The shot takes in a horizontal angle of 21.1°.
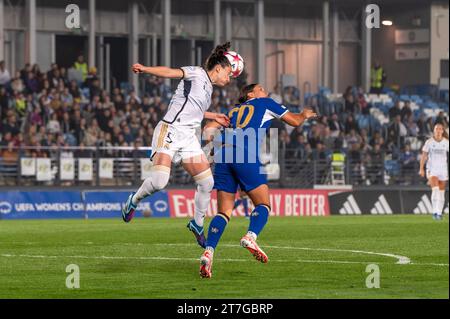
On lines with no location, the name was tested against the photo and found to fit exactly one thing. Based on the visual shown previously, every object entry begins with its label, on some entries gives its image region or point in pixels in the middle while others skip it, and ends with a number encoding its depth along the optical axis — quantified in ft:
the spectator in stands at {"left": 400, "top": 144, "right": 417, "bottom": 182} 128.57
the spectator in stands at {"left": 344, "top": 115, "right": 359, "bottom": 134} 135.44
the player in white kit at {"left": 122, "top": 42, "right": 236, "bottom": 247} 46.47
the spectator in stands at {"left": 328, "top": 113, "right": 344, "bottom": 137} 132.57
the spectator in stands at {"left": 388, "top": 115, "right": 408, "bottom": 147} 136.05
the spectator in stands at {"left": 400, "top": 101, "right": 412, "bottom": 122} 140.87
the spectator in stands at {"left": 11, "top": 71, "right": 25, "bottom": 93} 113.19
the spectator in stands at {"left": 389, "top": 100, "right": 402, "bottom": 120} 141.40
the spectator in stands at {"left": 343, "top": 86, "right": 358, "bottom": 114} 140.00
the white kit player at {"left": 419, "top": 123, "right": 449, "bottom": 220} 96.78
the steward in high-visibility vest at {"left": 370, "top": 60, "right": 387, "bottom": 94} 154.40
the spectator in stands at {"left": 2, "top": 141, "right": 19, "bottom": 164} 106.22
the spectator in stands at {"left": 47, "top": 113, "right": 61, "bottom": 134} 110.73
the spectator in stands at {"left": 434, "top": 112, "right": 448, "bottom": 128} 138.02
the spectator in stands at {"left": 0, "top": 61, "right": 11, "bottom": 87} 114.59
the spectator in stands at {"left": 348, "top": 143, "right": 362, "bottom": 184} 126.31
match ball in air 46.26
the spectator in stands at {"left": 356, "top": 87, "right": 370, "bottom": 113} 141.59
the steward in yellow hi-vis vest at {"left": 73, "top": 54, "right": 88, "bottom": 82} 128.88
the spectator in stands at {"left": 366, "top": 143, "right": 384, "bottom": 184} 127.24
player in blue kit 45.03
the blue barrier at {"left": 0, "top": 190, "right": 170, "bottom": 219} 102.58
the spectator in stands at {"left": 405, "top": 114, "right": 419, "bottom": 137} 138.94
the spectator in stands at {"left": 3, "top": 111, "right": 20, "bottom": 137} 107.76
